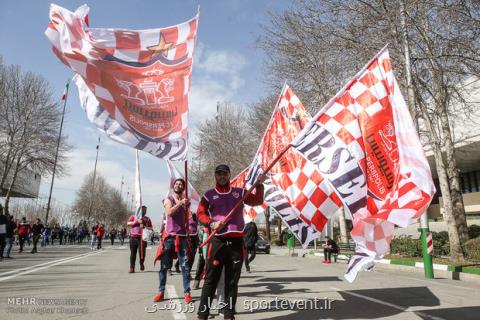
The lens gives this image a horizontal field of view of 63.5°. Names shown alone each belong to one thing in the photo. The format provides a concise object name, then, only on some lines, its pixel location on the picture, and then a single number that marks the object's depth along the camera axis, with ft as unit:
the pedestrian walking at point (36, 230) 64.23
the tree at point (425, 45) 35.53
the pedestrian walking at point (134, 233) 35.09
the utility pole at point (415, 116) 33.78
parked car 82.43
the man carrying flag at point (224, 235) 15.15
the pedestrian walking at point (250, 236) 36.14
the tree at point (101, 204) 243.66
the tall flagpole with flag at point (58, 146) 101.96
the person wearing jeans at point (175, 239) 19.90
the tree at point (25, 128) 95.50
